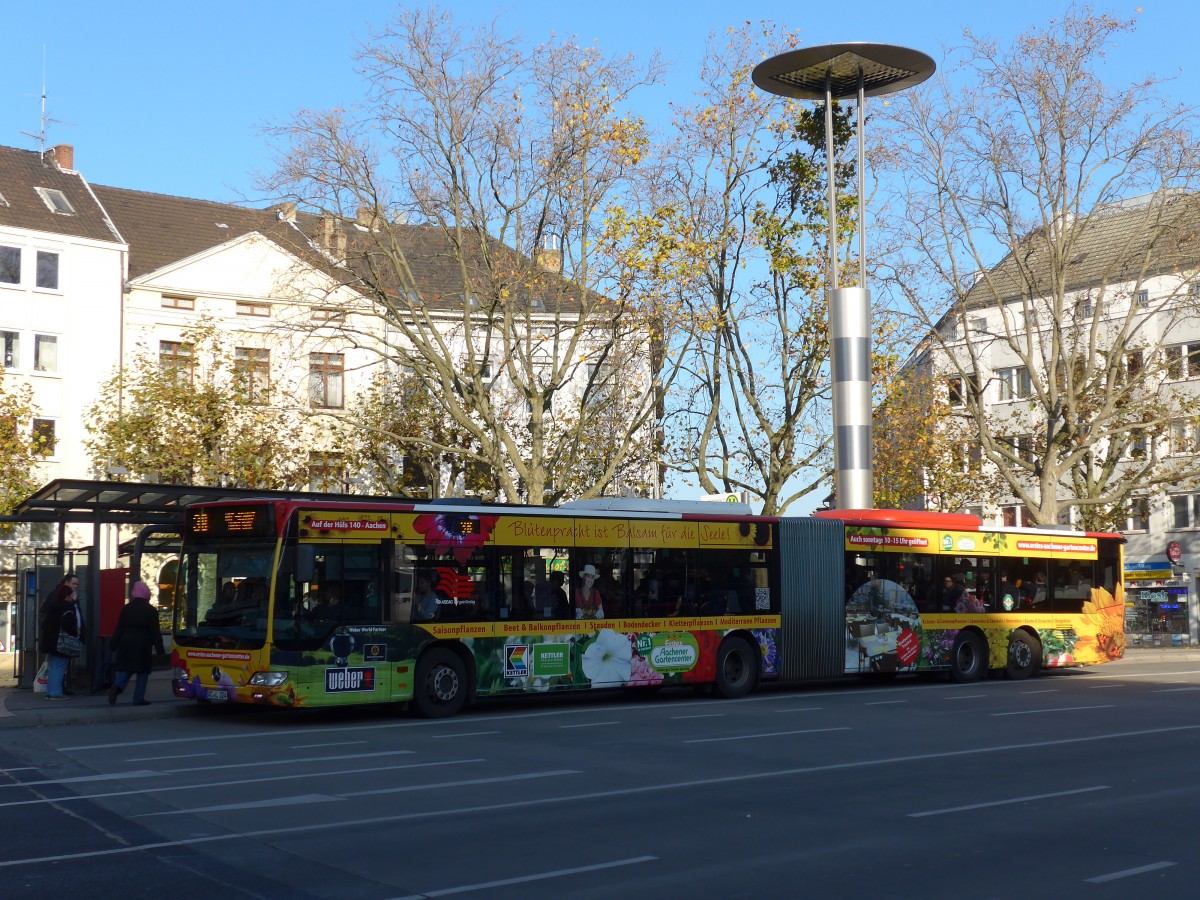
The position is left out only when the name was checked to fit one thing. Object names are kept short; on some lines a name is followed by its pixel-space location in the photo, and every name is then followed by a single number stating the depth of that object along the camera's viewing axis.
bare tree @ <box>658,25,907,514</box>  33.00
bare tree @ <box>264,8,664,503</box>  31.44
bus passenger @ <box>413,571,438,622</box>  19.12
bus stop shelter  20.02
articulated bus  18.16
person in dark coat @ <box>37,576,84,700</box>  20.00
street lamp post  30.00
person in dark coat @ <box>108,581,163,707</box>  19.28
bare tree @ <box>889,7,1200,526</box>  36.06
